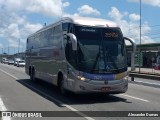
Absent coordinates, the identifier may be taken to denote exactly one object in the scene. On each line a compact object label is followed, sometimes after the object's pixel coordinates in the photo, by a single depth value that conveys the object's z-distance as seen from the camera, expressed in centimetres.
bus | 884
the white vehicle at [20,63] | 4531
